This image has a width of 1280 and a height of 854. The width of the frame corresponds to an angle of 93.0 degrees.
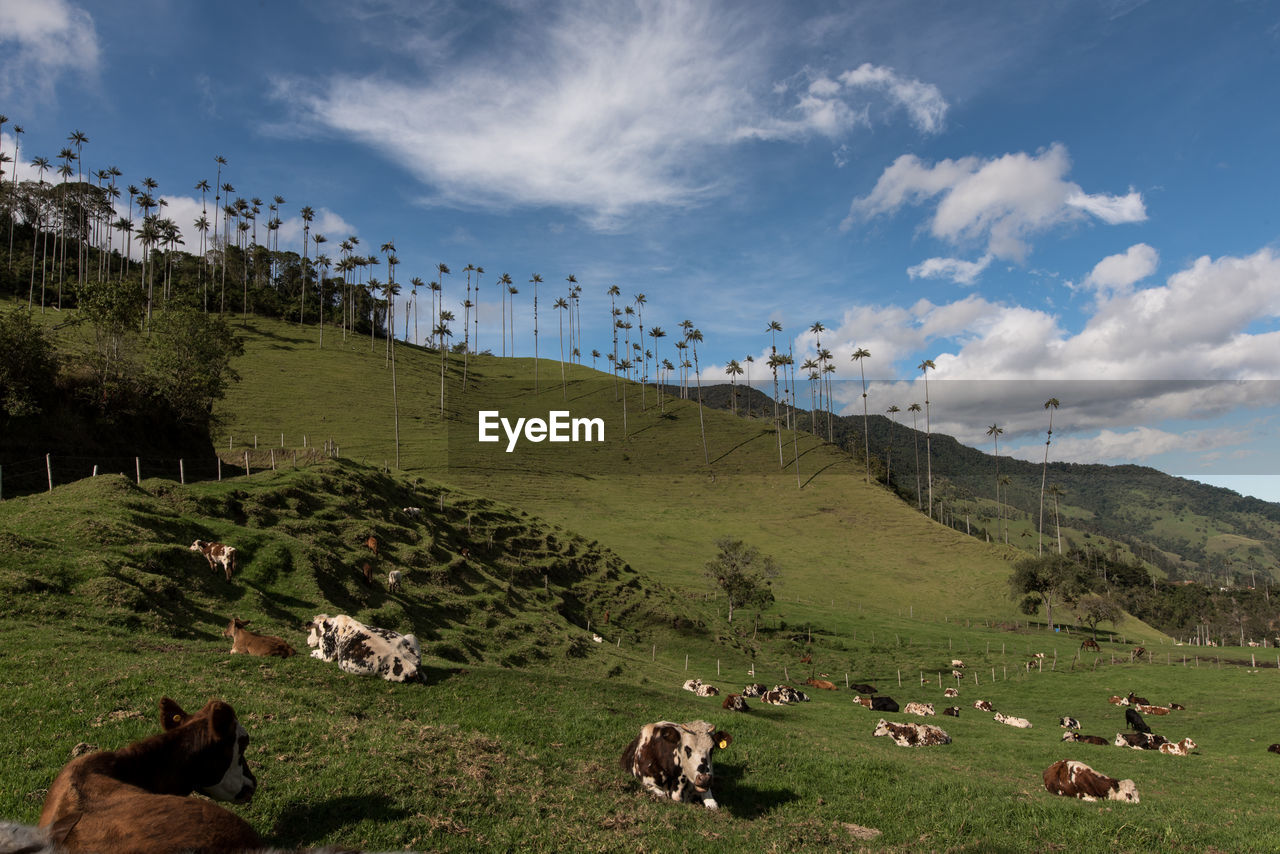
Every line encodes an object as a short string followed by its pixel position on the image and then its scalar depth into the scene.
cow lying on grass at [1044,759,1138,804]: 14.82
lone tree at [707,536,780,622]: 57.09
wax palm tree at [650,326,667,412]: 173.38
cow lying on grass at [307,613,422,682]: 14.88
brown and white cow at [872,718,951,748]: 22.47
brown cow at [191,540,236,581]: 21.36
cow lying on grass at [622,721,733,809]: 10.60
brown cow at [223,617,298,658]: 15.35
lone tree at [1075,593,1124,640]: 74.69
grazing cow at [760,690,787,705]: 31.70
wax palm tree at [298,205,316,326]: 157.38
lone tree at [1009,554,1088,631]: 75.56
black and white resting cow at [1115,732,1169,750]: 25.50
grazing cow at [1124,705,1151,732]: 30.59
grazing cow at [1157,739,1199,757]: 24.69
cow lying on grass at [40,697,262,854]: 4.56
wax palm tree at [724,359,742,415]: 163.88
